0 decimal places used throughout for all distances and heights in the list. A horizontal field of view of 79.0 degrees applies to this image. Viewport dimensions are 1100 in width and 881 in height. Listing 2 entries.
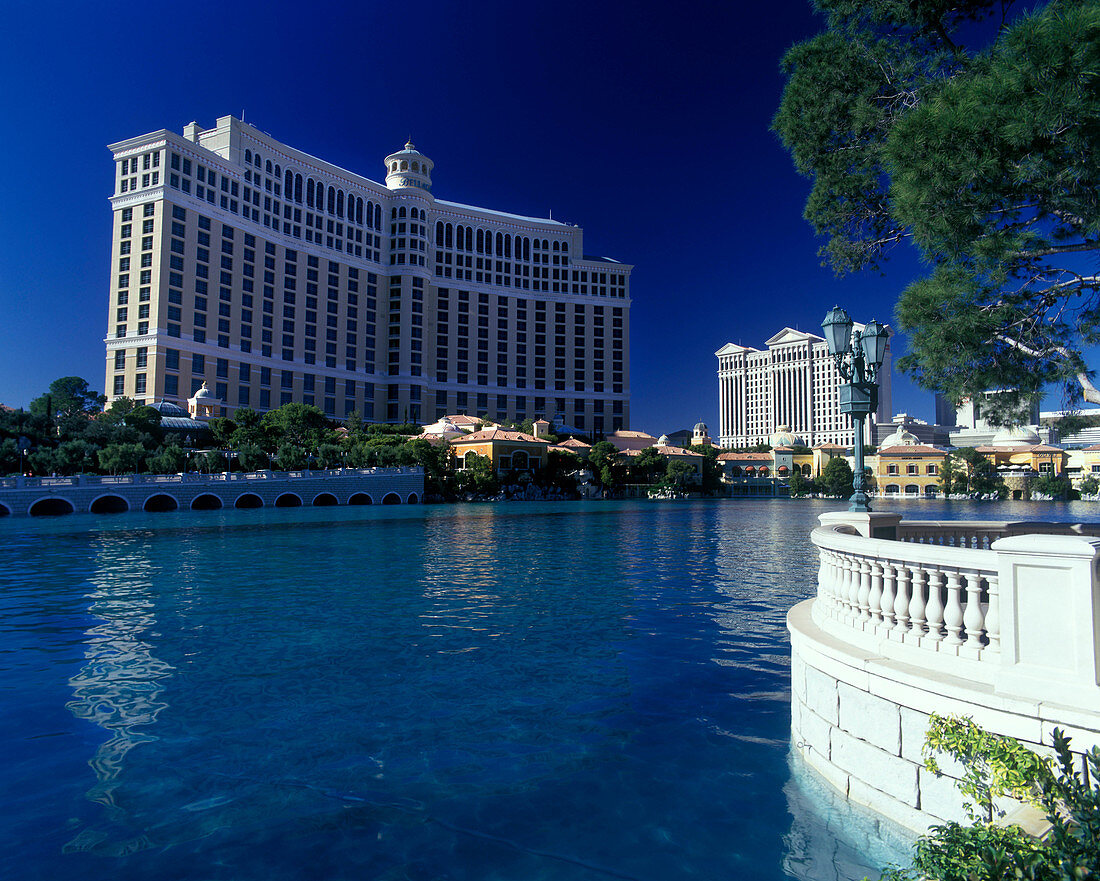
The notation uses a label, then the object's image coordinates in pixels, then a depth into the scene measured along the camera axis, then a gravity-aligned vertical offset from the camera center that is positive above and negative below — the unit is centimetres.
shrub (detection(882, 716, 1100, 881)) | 255 -148
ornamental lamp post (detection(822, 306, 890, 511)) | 877 +157
